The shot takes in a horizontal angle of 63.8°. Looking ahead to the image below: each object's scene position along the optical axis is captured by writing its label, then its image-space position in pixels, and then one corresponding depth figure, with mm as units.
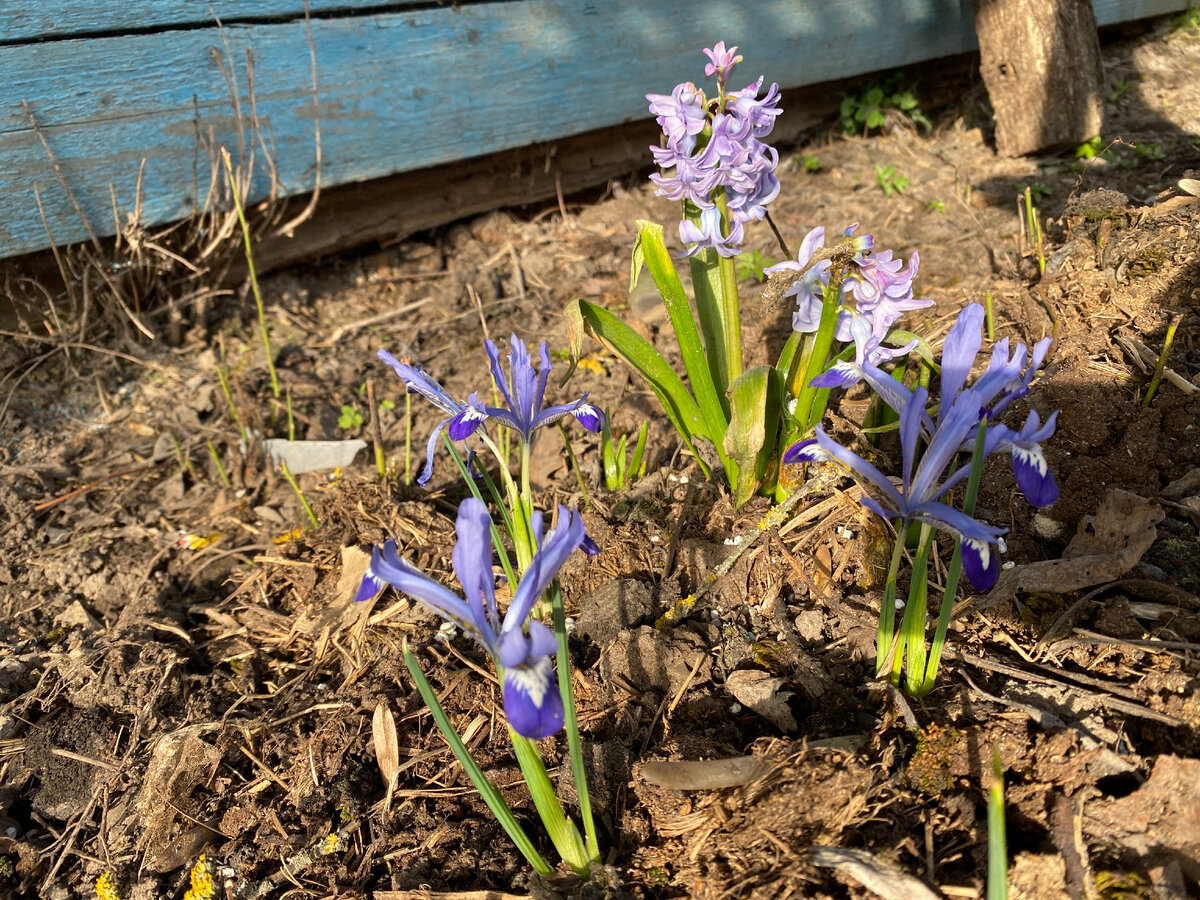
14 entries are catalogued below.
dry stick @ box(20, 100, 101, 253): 706
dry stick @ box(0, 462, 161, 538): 672
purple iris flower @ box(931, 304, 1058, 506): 429
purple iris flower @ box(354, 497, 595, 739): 332
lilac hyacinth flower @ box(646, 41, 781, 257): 511
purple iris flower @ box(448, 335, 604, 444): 477
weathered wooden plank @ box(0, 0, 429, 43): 689
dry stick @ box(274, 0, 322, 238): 791
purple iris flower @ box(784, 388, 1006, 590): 392
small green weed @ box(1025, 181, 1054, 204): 824
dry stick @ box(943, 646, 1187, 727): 435
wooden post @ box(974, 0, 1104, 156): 864
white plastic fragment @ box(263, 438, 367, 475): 725
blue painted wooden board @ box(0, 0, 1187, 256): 723
